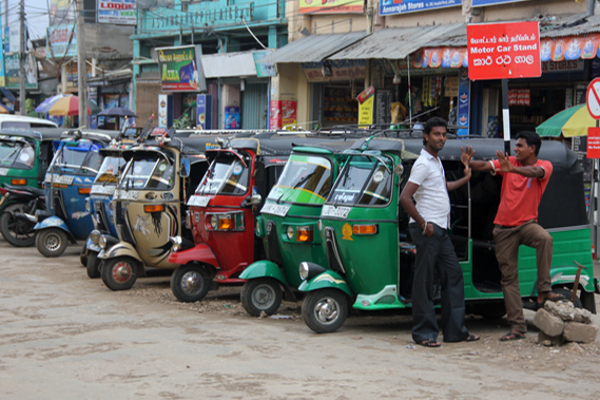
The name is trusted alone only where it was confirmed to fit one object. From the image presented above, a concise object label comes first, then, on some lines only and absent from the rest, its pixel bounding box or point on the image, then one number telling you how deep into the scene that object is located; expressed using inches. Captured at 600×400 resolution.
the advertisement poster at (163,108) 1203.9
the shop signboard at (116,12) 1091.3
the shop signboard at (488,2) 655.9
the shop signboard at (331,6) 830.5
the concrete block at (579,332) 288.5
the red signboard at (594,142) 467.8
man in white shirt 295.6
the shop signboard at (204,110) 1094.4
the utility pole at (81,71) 1039.6
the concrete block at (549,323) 287.3
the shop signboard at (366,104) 807.7
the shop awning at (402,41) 665.6
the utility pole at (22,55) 1451.8
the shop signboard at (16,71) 1652.3
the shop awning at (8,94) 1769.2
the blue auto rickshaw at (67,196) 545.3
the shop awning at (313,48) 800.9
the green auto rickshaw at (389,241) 310.2
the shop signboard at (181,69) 1096.8
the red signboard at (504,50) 316.2
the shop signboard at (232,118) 1071.0
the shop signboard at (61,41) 1465.3
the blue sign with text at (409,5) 720.3
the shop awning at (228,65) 995.9
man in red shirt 303.1
